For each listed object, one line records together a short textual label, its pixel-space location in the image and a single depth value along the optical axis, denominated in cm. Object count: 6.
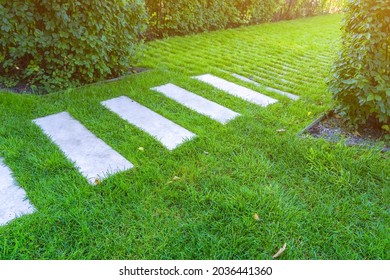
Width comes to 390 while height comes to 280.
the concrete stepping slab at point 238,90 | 362
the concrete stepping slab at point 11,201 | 180
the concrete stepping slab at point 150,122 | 271
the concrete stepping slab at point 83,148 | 224
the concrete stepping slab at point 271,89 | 381
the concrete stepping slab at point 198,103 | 318
